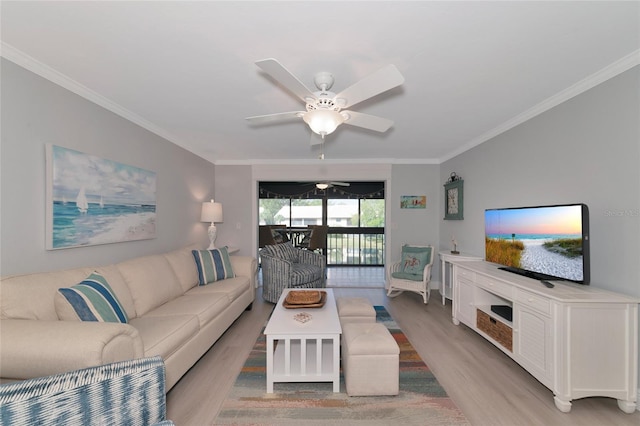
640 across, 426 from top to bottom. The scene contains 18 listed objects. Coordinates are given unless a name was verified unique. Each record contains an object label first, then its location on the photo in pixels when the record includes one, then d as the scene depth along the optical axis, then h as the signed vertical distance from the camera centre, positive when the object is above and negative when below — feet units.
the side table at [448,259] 11.70 -1.96
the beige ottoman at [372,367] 6.33 -3.56
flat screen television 6.58 -0.73
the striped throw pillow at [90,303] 5.36 -1.83
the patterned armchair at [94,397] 2.84 -2.14
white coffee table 6.61 -3.56
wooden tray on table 8.34 -2.71
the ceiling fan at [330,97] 4.80 +2.48
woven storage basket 7.72 -3.50
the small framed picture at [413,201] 15.99 +0.85
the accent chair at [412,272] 13.29 -2.94
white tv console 5.85 -2.86
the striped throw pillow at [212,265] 10.75 -2.07
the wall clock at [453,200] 13.41 +0.80
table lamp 13.70 +0.05
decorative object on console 13.24 -1.53
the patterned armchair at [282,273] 13.07 -2.92
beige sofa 4.14 -2.18
